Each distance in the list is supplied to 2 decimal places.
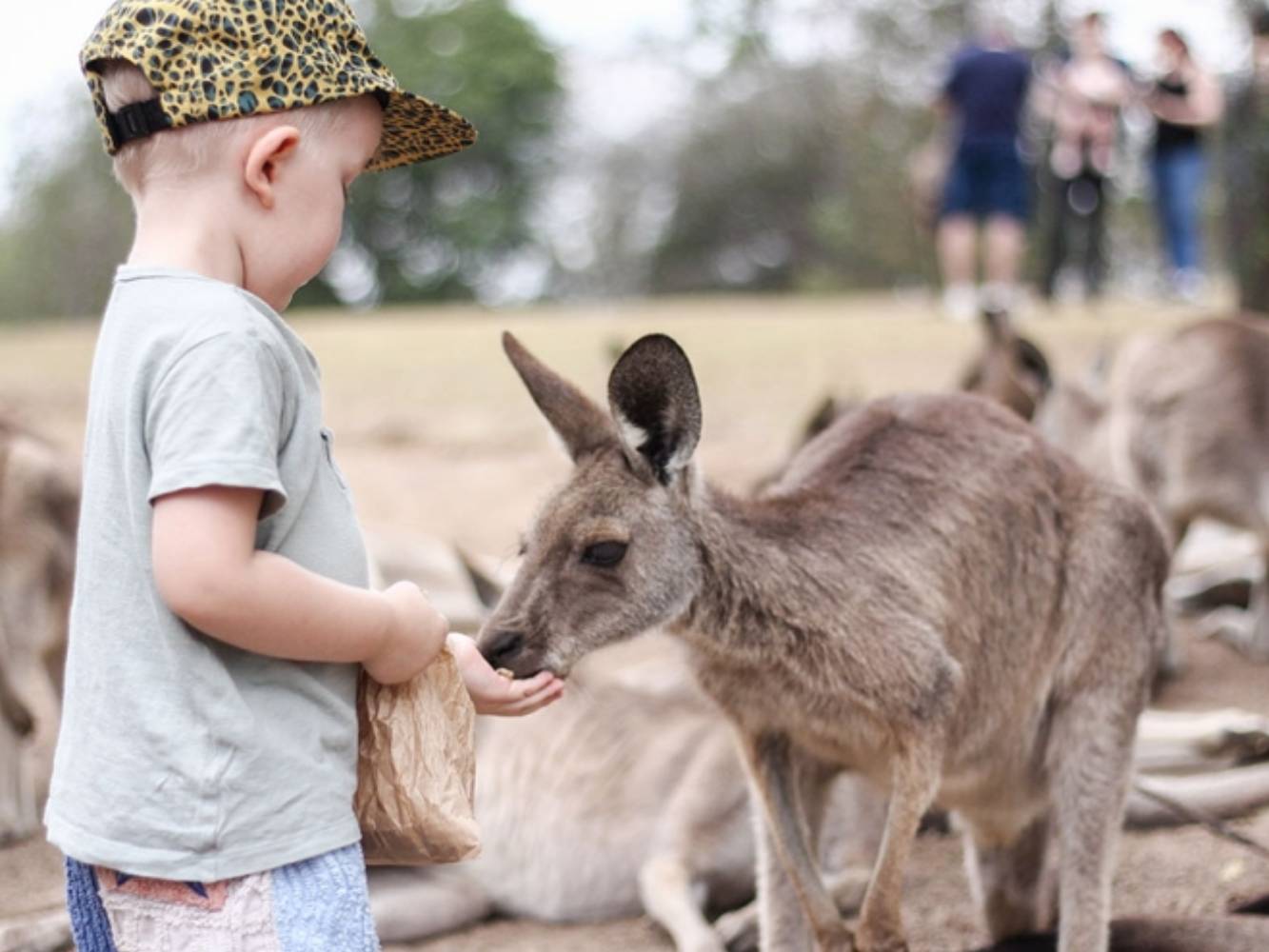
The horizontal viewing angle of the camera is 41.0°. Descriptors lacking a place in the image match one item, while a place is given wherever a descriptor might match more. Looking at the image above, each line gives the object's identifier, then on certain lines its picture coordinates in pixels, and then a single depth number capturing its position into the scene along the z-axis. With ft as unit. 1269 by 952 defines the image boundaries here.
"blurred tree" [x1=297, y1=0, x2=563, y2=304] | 74.33
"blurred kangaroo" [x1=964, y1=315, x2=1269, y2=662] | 15.67
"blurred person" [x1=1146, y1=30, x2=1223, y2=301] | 28.12
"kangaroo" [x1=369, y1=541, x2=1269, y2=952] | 11.09
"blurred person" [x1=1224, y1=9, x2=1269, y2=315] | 24.18
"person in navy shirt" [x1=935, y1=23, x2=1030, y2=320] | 27.27
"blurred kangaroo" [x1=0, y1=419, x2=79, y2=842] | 12.62
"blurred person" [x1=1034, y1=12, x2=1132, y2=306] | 28.76
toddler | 4.90
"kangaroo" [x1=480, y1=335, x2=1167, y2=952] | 7.61
